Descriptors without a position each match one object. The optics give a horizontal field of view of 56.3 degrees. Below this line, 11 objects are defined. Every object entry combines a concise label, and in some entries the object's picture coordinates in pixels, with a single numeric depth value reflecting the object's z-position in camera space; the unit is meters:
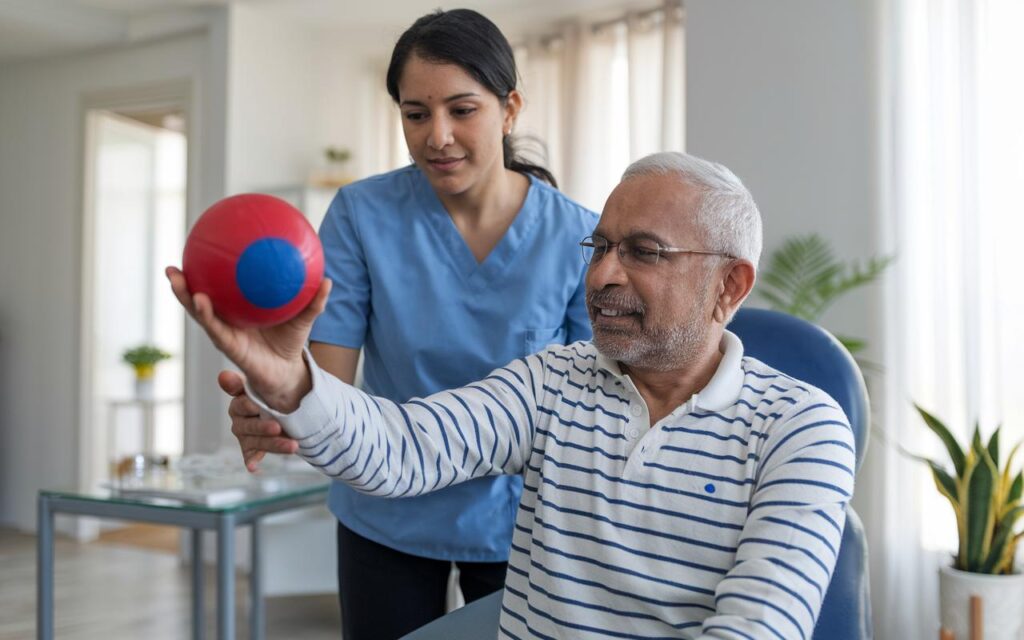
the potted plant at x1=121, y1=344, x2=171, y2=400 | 5.52
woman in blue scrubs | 1.45
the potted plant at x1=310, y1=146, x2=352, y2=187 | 4.82
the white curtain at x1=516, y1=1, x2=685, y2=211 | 4.16
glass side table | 2.41
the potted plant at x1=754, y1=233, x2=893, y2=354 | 3.20
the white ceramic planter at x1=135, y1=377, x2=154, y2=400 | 5.59
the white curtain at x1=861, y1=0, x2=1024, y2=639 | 3.09
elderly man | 1.03
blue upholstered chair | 1.28
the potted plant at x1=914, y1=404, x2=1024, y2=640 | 2.56
